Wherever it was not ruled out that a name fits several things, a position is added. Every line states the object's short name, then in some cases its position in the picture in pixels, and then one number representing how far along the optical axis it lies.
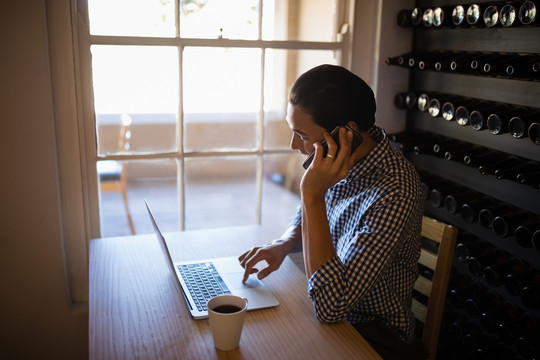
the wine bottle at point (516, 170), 1.55
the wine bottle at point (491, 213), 1.65
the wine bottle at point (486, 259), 1.72
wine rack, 1.59
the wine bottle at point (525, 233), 1.53
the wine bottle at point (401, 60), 1.96
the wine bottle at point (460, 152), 1.75
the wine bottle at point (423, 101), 1.98
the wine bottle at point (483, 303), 1.73
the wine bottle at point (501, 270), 1.65
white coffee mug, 1.14
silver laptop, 1.40
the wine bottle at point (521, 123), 1.52
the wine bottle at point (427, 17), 1.89
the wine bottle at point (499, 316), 1.69
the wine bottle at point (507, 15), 1.54
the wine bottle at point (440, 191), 1.88
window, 1.95
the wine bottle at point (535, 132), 1.49
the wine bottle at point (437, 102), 1.89
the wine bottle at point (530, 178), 1.48
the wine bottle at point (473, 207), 1.73
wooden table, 1.18
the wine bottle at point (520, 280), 1.57
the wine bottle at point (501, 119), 1.59
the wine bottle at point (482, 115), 1.66
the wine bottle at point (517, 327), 1.62
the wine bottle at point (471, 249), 1.77
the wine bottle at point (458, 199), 1.80
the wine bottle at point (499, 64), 1.56
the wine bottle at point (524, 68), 1.49
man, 1.29
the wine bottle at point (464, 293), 1.80
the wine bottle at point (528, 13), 1.46
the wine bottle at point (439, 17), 1.82
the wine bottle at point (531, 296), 1.53
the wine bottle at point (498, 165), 1.61
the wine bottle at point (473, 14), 1.68
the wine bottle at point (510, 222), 1.59
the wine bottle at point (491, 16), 1.60
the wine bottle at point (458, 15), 1.75
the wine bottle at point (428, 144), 1.90
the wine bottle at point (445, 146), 1.83
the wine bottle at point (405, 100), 2.07
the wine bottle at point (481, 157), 1.67
